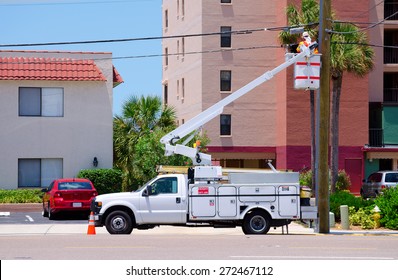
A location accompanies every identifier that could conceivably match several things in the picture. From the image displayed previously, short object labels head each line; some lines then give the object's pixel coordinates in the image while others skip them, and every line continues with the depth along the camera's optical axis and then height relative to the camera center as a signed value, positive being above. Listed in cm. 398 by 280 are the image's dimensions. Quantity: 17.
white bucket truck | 2525 -150
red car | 3325 -177
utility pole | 2742 +85
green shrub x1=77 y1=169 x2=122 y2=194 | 4231 -135
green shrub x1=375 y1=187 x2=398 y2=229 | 2934 -195
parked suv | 4672 -170
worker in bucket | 2736 +326
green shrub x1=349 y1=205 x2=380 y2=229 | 2986 -231
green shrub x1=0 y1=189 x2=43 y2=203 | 4122 -216
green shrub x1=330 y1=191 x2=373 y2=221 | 3201 -192
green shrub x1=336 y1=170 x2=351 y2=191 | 5275 -187
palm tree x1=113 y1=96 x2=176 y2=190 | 4866 +141
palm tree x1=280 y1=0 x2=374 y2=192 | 4888 +530
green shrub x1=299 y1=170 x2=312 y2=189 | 4990 -156
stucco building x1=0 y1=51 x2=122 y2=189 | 4291 +165
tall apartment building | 5559 +344
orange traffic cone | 2536 -218
